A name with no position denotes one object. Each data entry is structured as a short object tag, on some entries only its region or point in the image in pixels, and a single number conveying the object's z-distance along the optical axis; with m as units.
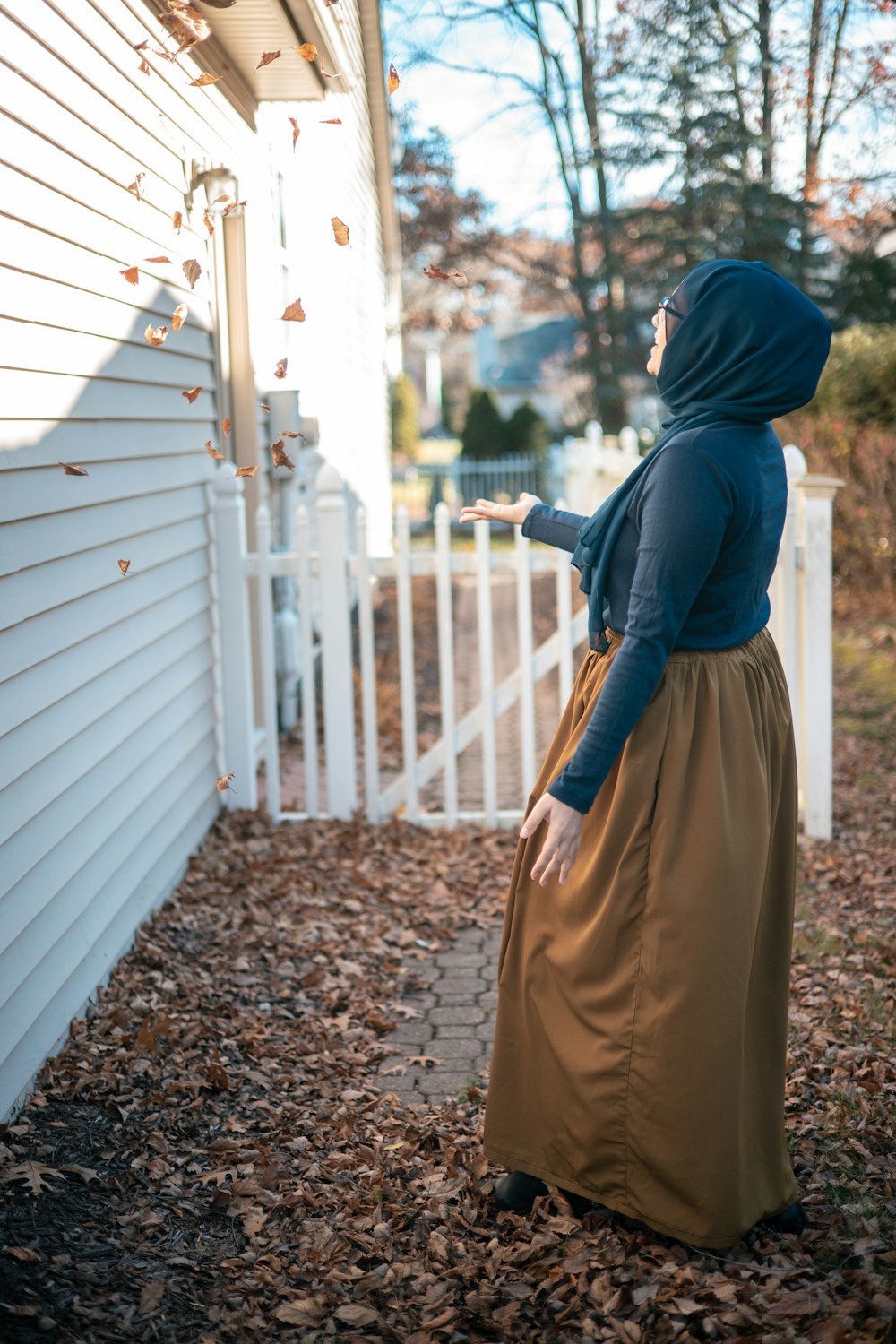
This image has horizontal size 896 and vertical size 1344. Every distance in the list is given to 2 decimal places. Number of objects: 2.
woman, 2.26
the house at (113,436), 3.10
